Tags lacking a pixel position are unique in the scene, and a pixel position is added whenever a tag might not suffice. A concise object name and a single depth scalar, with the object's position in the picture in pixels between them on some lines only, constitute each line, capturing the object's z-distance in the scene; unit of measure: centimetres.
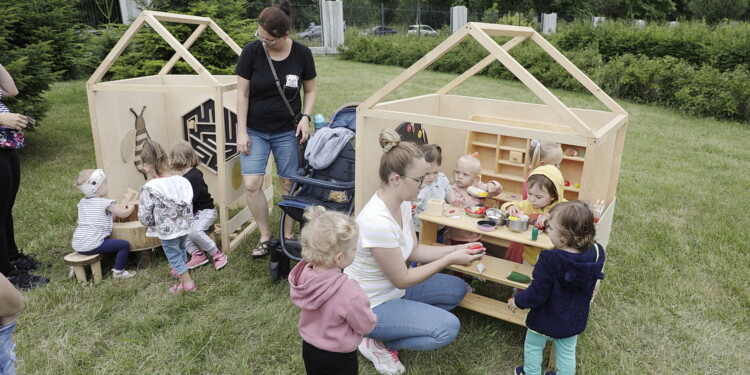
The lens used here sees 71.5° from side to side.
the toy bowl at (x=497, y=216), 344
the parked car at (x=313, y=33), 2473
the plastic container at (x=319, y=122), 462
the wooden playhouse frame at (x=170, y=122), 455
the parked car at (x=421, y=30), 2611
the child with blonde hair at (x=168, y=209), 395
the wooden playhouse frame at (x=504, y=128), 316
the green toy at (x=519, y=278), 333
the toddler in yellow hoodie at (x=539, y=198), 352
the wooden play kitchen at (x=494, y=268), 328
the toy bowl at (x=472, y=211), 362
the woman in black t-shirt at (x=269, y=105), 424
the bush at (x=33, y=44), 692
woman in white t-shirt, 283
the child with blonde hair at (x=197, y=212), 441
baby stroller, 405
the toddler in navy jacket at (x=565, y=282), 273
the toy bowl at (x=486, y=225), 335
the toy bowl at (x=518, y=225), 333
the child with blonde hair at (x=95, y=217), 410
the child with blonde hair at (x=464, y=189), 414
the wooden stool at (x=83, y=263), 407
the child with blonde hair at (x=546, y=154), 447
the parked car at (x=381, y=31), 2700
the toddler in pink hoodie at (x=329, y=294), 230
